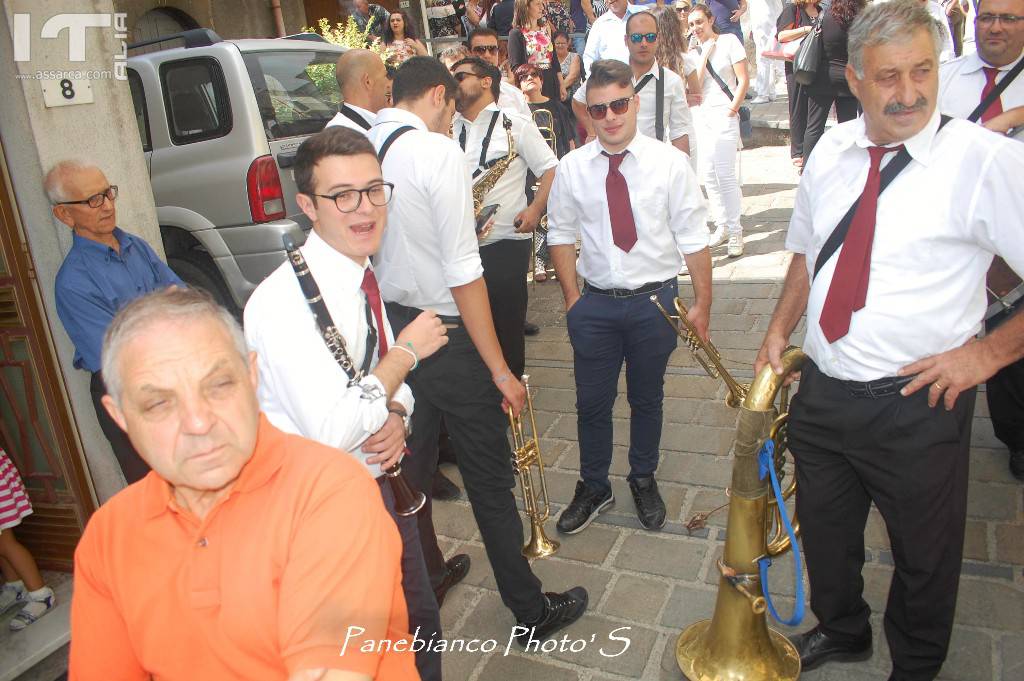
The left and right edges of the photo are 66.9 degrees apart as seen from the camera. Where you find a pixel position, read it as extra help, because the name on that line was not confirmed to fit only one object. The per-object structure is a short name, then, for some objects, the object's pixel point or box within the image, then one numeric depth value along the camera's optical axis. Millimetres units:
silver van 5754
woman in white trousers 6961
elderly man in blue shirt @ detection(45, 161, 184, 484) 3424
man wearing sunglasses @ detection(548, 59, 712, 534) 3611
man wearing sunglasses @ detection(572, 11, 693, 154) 5656
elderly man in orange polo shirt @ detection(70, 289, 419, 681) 1550
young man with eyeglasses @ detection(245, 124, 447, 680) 2125
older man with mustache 2266
